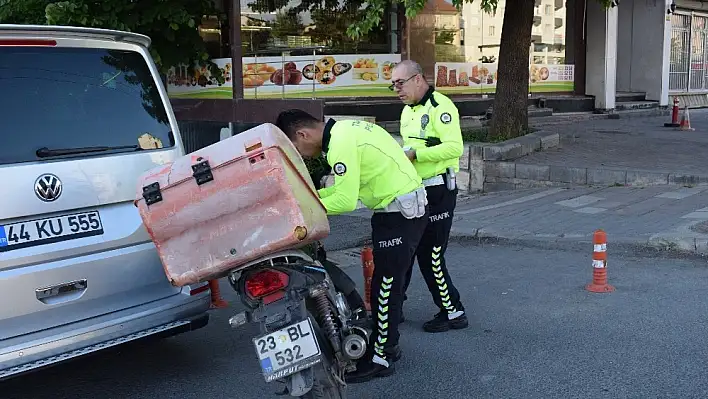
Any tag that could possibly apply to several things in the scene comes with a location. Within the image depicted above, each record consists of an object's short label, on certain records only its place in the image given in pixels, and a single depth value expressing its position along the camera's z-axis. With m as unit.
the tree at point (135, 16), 10.87
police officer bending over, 3.73
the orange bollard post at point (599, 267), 5.74
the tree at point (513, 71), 11.34
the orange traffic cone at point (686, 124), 15.59
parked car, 3.74
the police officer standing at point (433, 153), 4.88
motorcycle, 3.34
